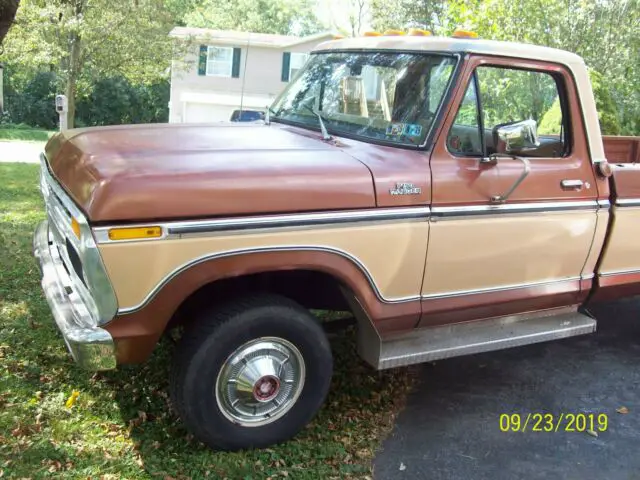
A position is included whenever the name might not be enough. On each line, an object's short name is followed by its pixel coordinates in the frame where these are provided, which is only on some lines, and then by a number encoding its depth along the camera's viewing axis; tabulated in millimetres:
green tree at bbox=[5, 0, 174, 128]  15617
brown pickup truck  2750
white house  25438
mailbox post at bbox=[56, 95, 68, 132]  12547
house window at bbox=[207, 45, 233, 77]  25531
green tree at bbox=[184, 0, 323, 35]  40125
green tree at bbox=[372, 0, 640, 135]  10328
